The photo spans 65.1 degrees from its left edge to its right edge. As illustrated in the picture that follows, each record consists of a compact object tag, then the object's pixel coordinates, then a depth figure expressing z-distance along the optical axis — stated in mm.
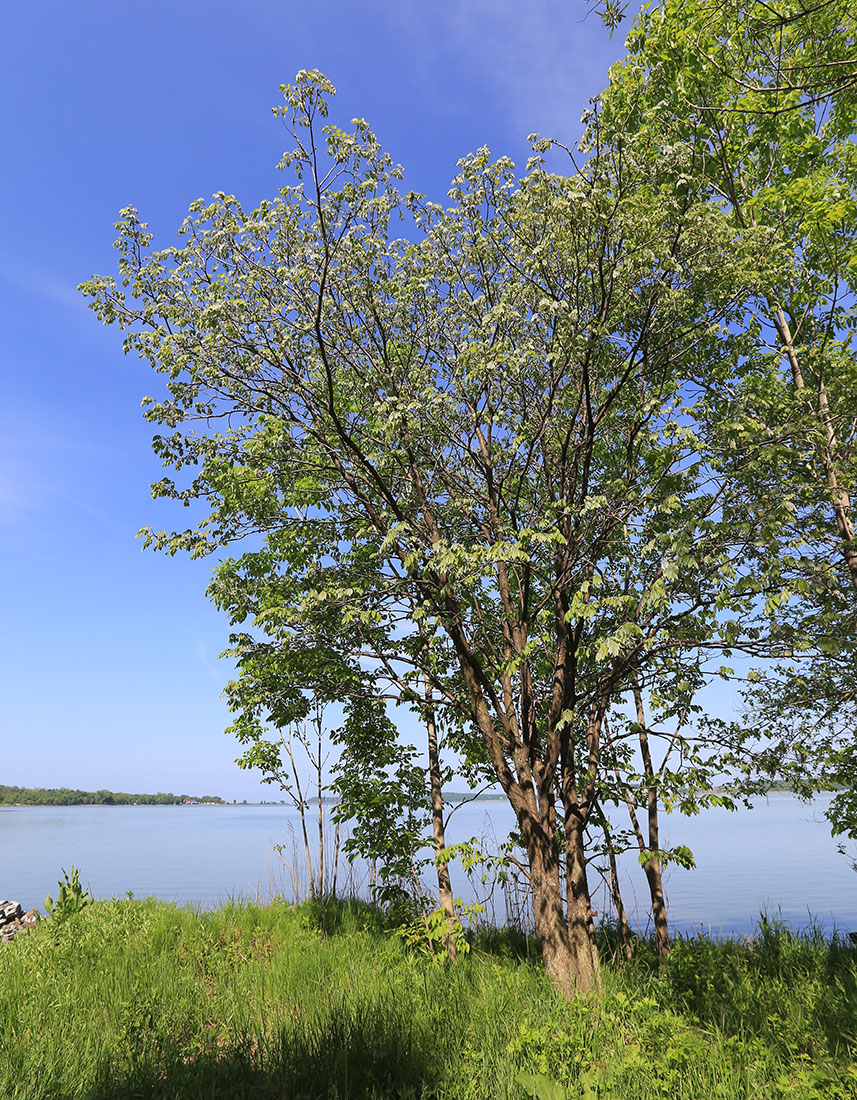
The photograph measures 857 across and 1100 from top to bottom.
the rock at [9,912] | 12359
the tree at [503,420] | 7480
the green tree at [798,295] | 7645
